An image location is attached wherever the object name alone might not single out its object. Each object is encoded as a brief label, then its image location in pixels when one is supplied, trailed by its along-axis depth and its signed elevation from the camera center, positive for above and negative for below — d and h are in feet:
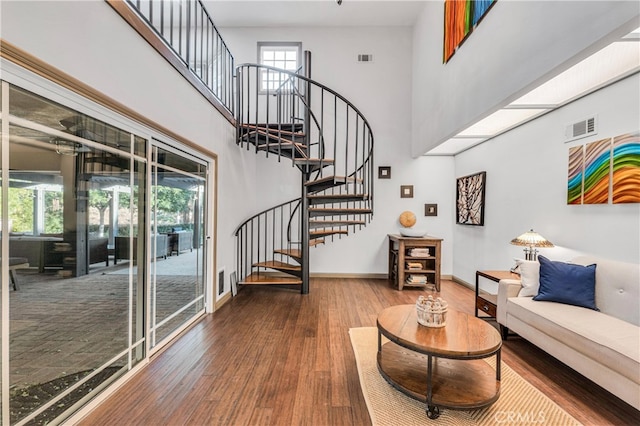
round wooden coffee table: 5.51 -3.77
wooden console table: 15.15 -2.62
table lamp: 9.27 -0.93
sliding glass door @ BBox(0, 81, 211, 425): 4.57 -0.87
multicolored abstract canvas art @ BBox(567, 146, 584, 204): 8.69 +1.35
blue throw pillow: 7.64 -1.98
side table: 9.94 -3.13
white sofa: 5.51 -2.72
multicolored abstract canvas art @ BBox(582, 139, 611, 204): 7.85 +1.33
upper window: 17.44 +10.26
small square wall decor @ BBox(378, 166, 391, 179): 17.49 +2.75
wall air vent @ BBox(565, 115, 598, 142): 8.29 +2.79
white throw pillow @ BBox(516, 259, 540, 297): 8.75 -2.04
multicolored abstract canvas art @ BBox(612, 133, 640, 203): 7.09 +1.29
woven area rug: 5.55 -4.18
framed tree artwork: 14.18 +0.92
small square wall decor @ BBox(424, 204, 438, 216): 17.43 +0.32
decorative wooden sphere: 17.24 -0.26
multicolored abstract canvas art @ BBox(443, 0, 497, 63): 9.92 +7.89
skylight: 6.29 +3.80
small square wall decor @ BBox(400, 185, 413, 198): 17.46 +1.53
